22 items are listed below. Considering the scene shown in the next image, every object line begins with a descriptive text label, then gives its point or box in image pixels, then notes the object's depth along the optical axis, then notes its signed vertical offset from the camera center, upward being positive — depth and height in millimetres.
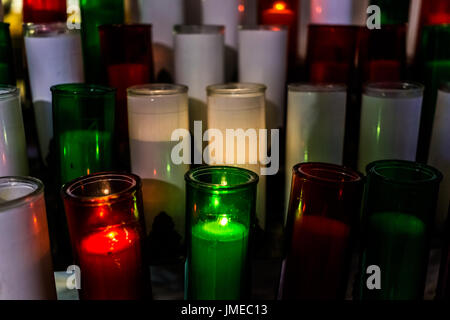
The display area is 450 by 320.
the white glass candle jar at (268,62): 761 -49
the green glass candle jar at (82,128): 611 -130
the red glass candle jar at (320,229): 525 -233
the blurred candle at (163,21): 840 +23
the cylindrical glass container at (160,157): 625 -175
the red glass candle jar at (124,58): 721 -41
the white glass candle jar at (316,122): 662 -131
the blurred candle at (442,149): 688 -180
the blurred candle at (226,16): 863 +33
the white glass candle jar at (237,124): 632 -128
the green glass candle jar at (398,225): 528 -229
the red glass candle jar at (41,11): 770 +38
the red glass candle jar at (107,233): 485 -223
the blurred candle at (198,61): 743 -46
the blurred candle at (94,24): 785 +16
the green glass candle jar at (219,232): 516 -231
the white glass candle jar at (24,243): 447 -213
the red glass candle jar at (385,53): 784 -35
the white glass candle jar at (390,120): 662 -128
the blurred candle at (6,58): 707 -39
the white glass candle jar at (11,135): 586 -135
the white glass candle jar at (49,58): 681 -38
